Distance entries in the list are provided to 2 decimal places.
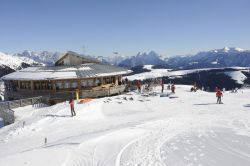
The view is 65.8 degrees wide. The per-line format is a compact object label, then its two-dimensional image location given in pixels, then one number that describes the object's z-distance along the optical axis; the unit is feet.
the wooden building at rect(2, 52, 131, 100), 80.10
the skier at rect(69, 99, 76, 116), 54.22
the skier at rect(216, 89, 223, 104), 61.78
